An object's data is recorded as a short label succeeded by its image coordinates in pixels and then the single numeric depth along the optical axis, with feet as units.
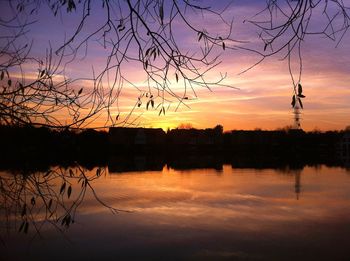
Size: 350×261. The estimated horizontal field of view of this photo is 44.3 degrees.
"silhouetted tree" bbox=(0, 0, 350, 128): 7.81
